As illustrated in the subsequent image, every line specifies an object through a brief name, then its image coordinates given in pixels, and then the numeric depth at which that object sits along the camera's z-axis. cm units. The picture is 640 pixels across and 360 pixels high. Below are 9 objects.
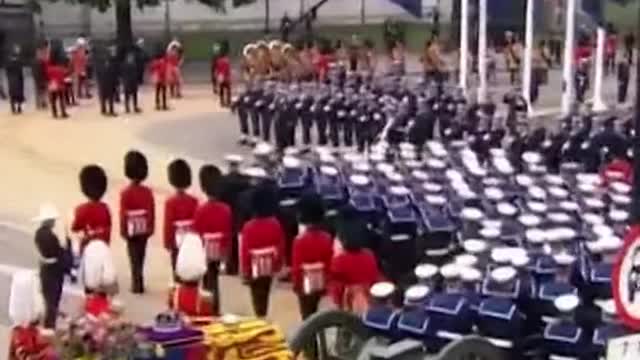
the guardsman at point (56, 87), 2981
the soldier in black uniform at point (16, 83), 3072
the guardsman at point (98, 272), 1276
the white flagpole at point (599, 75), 2622
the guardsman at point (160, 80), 3086
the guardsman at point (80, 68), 3222
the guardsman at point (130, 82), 3006
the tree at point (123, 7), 3924
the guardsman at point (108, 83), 2991
